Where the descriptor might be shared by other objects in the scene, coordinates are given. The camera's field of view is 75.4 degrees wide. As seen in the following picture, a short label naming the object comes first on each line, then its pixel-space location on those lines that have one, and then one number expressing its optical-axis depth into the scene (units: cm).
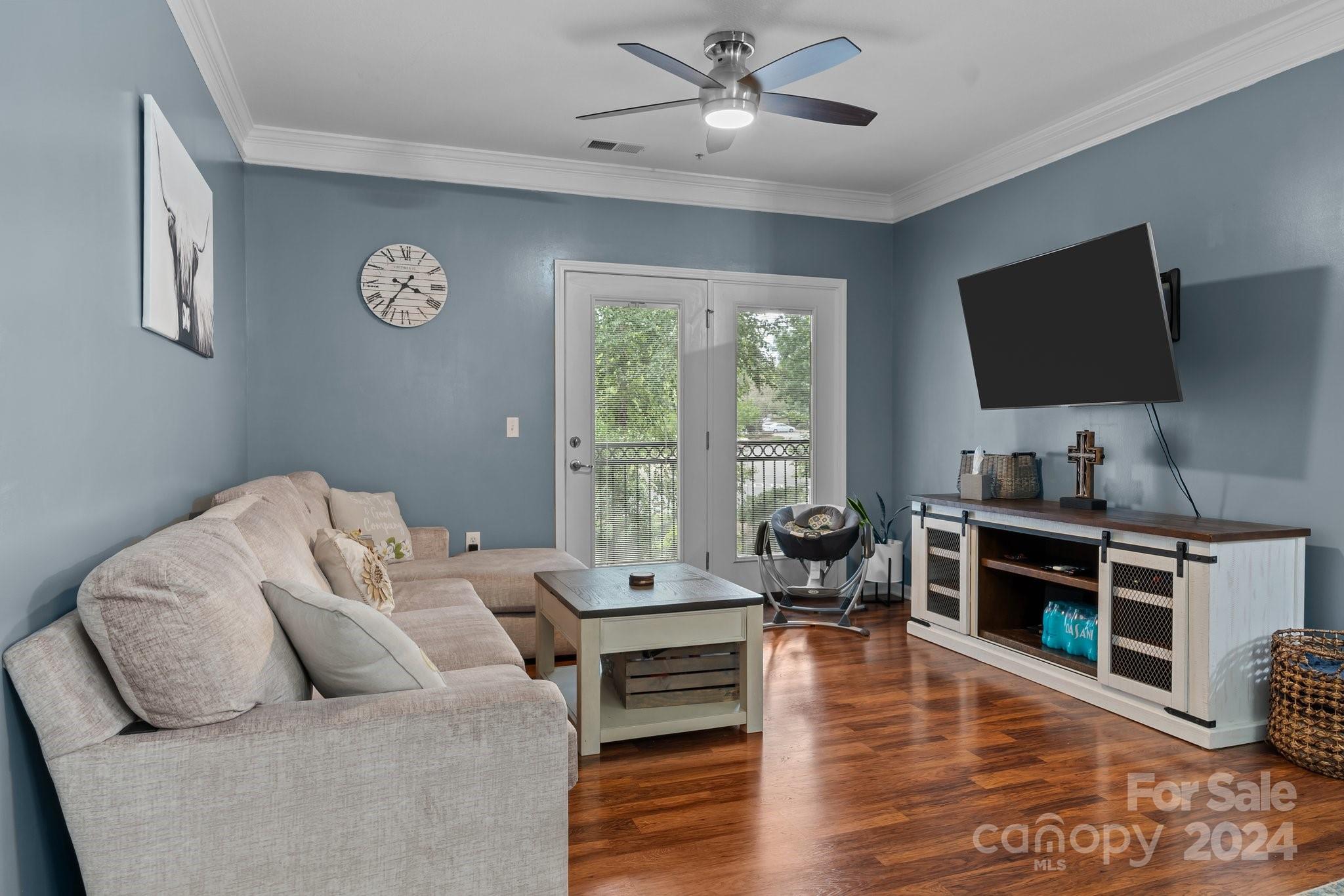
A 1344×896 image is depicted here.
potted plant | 536
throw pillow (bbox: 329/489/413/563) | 401
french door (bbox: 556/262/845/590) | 497
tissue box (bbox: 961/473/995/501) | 433
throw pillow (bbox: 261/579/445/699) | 166
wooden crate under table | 298
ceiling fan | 302
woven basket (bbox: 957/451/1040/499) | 431
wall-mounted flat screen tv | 337
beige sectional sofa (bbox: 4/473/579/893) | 139
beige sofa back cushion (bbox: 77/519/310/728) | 138
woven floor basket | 270
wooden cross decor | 385
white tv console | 297
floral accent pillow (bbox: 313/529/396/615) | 287
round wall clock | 455
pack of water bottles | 361
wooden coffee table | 280
